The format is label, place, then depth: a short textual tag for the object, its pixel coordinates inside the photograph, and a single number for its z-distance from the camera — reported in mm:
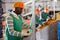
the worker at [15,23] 1477
